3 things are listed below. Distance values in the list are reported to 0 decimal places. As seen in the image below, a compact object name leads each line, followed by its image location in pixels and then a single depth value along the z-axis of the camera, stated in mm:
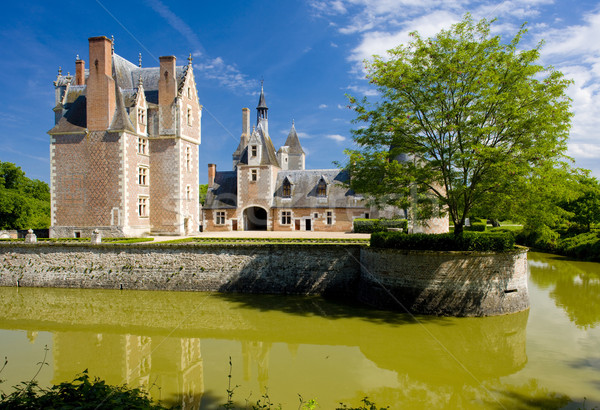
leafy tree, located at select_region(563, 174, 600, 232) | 27016
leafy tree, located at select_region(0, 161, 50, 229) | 34500
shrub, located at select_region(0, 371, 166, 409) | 4734
